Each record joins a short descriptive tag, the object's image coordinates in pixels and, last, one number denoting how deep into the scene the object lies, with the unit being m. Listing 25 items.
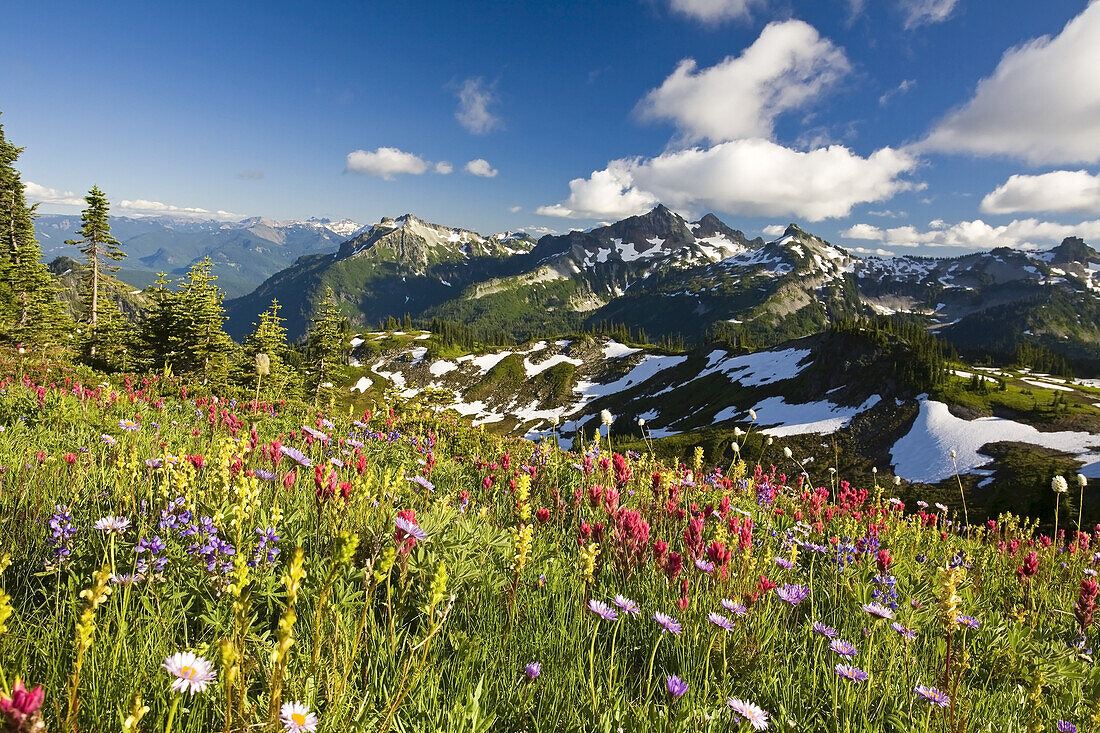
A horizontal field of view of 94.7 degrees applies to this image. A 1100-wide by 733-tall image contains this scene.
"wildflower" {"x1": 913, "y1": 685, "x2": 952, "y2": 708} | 2.64
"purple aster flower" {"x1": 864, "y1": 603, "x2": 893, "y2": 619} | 3.16
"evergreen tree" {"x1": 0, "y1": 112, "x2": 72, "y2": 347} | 39.92
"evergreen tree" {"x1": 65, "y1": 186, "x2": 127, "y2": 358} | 42.72
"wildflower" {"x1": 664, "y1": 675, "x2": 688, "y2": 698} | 2.33
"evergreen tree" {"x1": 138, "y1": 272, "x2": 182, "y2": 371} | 38.78
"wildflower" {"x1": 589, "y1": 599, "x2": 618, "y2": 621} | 2.64
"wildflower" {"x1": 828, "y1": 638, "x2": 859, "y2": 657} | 2.95
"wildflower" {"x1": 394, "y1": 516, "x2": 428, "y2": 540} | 2.38
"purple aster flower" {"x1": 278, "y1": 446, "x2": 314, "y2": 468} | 4.60
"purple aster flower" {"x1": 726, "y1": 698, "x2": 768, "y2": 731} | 2.26
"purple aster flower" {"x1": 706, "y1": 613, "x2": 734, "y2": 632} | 2.70
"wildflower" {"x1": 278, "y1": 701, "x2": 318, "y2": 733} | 1.60
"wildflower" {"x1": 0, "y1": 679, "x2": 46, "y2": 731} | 0.90
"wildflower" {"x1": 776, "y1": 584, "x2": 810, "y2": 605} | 3.42
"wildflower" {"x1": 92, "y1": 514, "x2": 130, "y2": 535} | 2.72
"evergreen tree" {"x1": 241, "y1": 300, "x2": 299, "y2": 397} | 43.62
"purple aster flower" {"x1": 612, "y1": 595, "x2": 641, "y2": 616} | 2.89
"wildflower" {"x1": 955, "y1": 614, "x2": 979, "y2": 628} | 3.50
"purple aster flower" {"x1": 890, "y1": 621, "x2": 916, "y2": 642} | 3.15
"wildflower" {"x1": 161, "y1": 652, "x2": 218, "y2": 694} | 1.57
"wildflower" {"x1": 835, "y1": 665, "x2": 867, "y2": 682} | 2.65
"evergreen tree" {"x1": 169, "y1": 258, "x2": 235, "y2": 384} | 38.91
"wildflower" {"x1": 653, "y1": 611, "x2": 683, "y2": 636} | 2.79
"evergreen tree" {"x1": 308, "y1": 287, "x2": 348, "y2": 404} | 64.69
